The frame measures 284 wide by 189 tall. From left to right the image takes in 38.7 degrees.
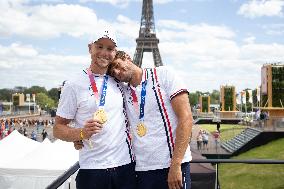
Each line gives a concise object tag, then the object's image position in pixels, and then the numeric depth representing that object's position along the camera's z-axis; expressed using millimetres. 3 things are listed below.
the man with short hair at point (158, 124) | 2998
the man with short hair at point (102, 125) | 3109
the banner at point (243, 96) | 44644
